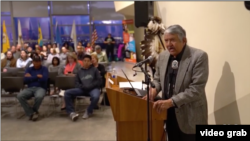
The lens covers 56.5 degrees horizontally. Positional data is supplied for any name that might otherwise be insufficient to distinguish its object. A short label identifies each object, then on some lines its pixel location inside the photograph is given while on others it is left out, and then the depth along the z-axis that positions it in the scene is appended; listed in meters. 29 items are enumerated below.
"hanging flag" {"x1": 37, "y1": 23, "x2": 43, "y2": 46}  12.90
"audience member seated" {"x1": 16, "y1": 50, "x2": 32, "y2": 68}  7.25
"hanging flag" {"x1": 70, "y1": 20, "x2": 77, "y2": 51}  11.22
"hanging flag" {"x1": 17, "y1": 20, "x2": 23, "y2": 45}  11.66
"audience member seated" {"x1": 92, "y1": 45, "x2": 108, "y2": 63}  8.38
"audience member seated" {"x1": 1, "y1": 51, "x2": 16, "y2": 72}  7.30
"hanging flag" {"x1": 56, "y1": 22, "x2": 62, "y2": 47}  11.66
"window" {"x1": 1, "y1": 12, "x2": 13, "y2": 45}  13.49
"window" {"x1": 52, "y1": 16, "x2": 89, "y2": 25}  14.02
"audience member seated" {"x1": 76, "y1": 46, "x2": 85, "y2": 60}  6.85
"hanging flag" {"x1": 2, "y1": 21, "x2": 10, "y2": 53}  10.07
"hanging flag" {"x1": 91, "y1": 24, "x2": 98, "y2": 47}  11.57
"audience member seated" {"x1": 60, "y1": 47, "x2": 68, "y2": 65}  8.51
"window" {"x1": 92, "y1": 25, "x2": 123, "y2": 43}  14.46
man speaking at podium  1.91
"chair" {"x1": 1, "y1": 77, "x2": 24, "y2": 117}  4.91
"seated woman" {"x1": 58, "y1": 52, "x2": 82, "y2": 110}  5.56
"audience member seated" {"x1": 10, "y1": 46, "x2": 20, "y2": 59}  9.02
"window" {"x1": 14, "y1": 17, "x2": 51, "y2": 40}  13.83
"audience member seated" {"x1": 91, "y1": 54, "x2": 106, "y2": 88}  5.60
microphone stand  2.01
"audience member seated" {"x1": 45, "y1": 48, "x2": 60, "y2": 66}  7.43
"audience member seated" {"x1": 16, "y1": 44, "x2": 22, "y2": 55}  9.10
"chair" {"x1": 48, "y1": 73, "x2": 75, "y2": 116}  4.96
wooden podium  2.21
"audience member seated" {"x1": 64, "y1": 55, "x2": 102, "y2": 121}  4.59
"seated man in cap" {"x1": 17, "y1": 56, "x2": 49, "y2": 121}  4.57
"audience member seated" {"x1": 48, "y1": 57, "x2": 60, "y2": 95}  6.04
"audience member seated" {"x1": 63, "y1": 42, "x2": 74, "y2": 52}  12.09
